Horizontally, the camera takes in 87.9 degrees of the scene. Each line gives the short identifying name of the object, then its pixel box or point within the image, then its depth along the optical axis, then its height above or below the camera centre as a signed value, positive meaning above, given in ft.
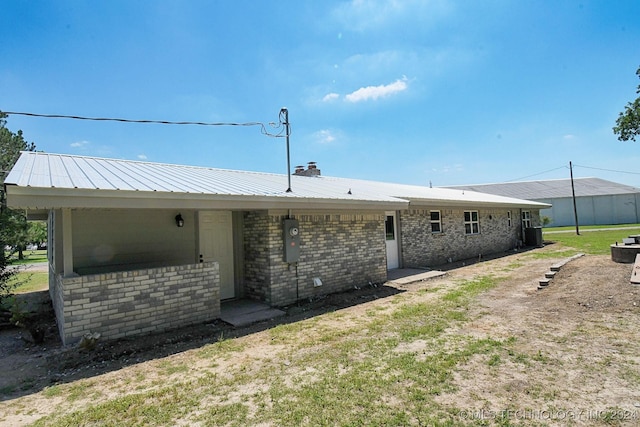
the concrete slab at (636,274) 21.74 -4.14
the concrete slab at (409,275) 30.83 -4.99
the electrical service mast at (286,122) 25.70 +8.42
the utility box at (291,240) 23.38 -0.69
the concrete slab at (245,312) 19.99 -5.15
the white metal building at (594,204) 114.83 +4.26
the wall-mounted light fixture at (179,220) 22.63 +1.08
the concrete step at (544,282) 25.63 -4.92
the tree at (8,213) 24.90 +2.61
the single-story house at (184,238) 16.14 -0.26
